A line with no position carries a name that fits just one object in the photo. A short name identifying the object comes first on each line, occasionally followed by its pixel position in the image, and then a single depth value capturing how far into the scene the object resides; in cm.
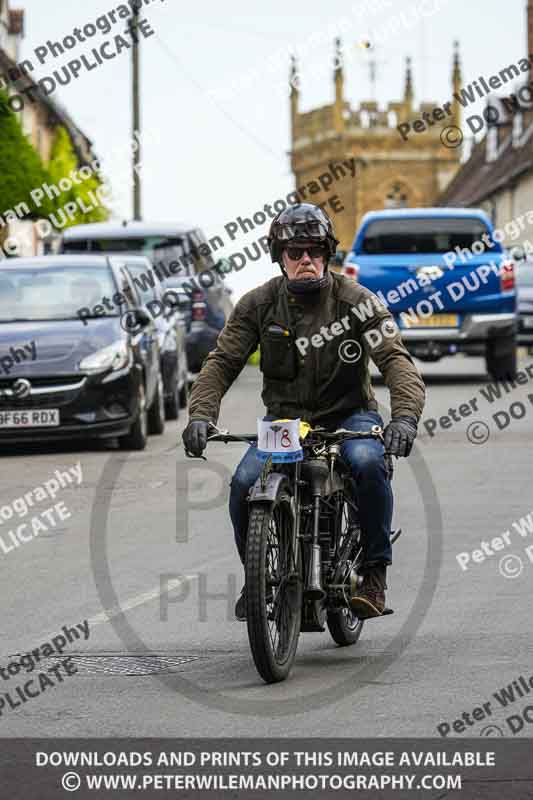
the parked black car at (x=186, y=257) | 2458
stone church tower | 11044
